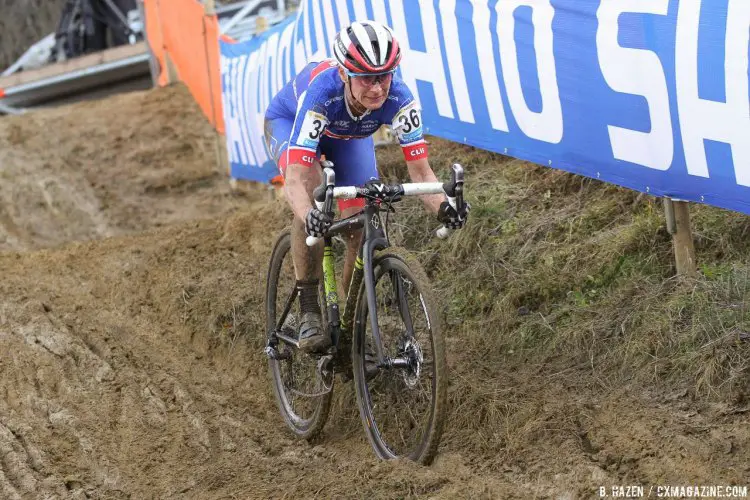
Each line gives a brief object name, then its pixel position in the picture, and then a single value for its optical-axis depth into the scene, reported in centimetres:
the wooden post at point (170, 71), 1644
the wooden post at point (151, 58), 1731
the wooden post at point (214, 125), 1293
